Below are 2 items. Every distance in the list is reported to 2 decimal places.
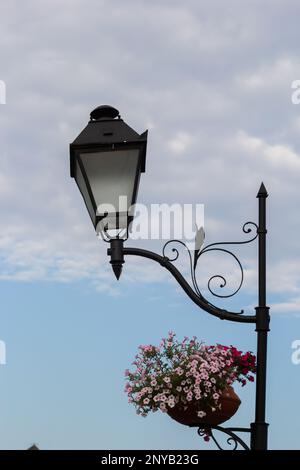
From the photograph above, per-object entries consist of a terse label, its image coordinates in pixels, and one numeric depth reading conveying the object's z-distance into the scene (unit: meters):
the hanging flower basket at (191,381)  5.55
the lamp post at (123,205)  5.38
